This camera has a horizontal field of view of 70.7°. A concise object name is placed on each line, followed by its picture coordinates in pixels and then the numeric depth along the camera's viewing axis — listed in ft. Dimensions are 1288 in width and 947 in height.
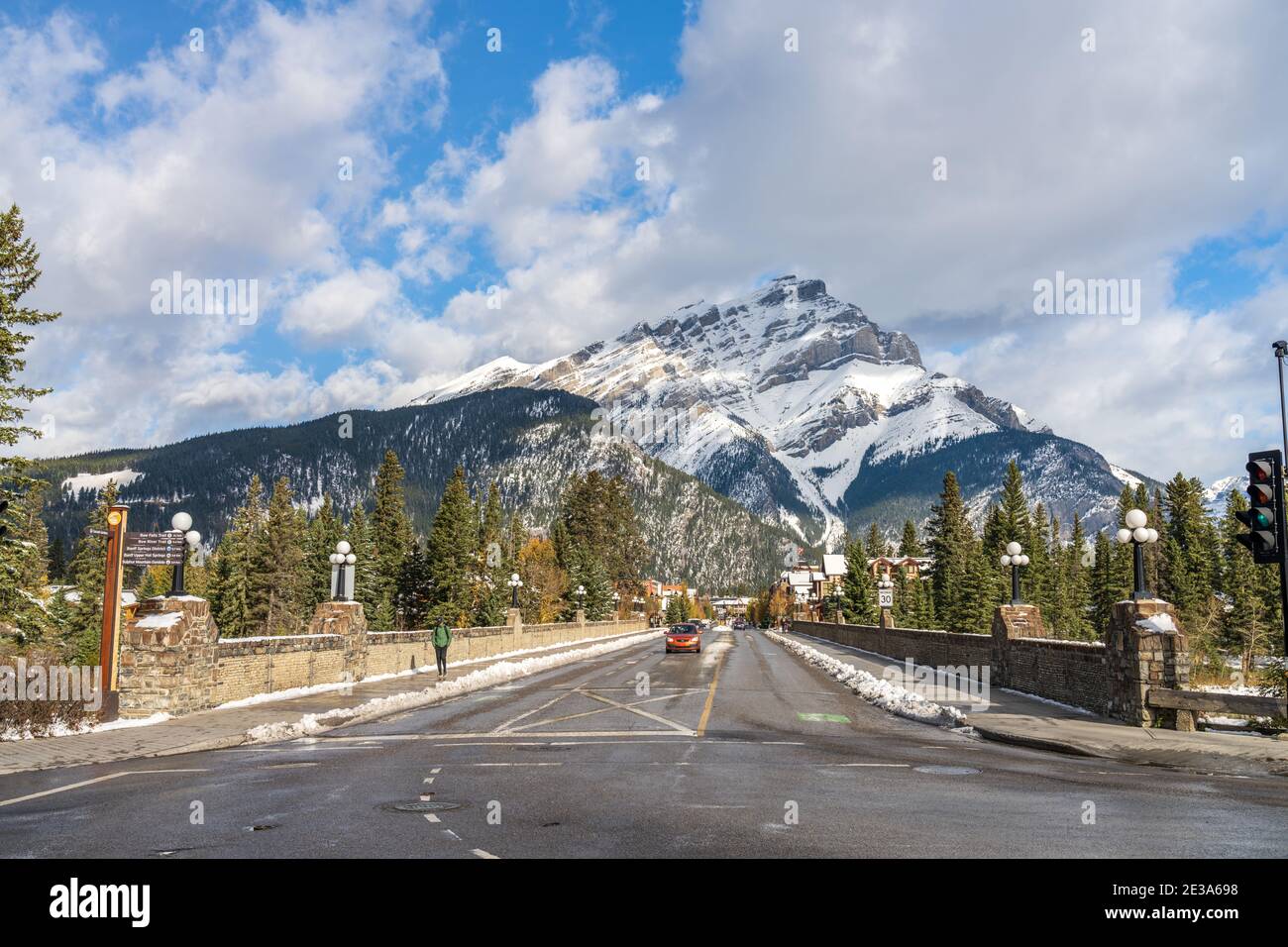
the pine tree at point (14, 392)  99.14
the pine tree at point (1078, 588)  336.02
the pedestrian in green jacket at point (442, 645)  98.01
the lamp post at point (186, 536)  63.67
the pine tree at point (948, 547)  292.61
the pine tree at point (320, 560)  289.74
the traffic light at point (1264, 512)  48.01
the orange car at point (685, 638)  174.91
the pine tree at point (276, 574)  266.16
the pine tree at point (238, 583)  265.75
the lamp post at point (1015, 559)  91.35
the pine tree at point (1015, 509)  298.15
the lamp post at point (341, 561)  94.37
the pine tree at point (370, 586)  272.51
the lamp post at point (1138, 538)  58.13
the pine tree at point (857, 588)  318.86
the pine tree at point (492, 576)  291.17
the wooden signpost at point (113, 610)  59.93
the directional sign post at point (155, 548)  64.44
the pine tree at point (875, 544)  430.73
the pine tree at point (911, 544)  394.52
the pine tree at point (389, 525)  291.79
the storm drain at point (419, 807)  32.01
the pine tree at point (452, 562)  273.33
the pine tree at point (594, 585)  326.03
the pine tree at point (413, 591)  288.51
